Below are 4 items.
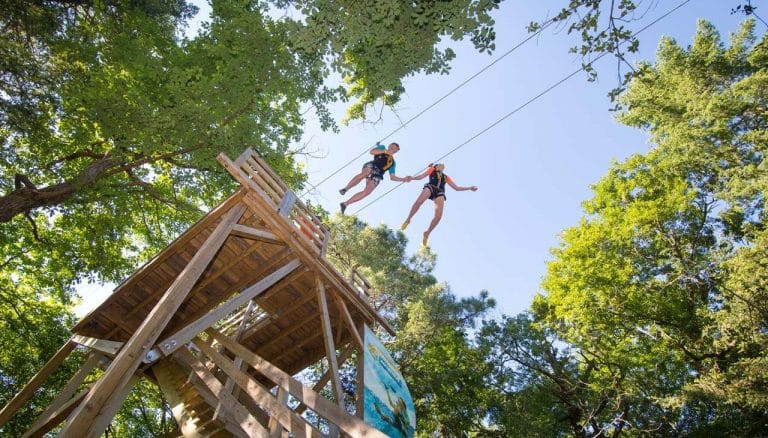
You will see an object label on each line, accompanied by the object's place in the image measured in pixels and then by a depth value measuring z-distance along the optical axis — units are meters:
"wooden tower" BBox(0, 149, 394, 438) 4.91
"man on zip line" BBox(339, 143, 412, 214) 8.84
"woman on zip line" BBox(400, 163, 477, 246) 9.05
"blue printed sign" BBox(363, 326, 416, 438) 6.31
